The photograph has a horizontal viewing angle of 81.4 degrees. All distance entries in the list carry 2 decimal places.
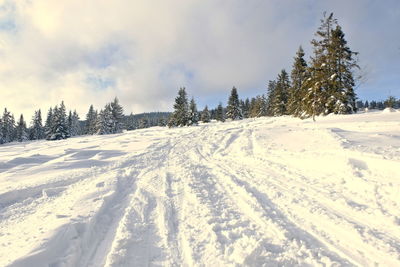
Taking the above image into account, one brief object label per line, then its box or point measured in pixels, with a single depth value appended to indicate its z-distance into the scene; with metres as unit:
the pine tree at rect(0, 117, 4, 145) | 56.74
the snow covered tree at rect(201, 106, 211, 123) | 60.12
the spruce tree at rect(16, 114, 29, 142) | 66.81
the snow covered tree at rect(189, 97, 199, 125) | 48.16
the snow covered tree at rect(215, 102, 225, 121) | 65.32
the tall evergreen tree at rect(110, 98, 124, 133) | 53.72
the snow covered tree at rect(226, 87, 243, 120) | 53.53
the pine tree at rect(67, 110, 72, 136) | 72.62
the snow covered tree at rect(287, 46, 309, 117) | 32.97
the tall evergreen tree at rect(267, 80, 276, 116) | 53.72
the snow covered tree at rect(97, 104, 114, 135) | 52.31
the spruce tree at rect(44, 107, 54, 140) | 66.11
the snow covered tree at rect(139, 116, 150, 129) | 76.12
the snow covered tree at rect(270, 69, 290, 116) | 40.81
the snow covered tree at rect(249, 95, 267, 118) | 56.69
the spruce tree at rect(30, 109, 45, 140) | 71.79
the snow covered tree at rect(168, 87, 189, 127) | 46.94
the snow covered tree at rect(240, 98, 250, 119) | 76.50
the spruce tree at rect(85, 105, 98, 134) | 73.26
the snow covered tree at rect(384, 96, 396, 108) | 46.28
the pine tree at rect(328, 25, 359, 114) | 20.86
